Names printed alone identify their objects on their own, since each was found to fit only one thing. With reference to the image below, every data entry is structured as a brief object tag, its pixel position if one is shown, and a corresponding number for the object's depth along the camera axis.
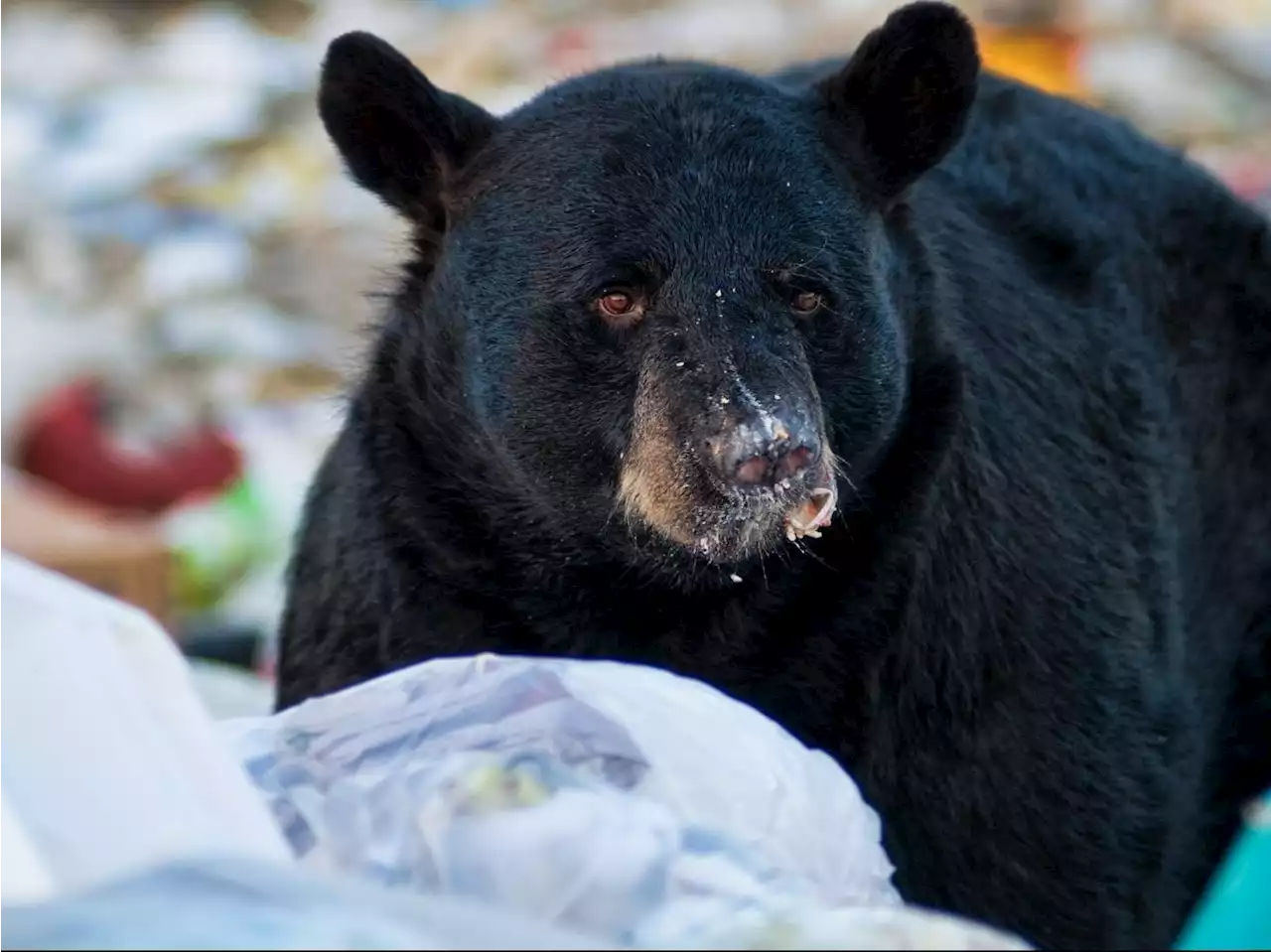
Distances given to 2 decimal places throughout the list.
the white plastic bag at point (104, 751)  9.34
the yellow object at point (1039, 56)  16.46
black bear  9.71
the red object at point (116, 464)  15.16
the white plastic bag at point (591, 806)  9.34
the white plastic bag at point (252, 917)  9.26
